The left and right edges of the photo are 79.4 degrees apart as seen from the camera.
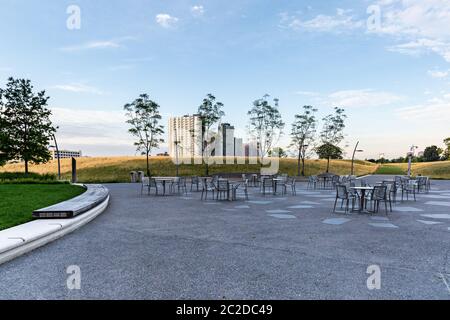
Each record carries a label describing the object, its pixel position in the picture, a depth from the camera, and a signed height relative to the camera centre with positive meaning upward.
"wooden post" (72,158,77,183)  20.04 -0.65
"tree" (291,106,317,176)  28.91 +3.55
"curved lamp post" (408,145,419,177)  27.43 +1.52
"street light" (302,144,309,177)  29.65 +1.61
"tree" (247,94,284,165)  28.20 +4.29
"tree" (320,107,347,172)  30.03 +3.71
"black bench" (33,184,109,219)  6.02 -1.10
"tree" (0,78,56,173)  24.62 +3.68
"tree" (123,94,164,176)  26.64 +4.05
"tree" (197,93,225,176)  26.95 +5.14
